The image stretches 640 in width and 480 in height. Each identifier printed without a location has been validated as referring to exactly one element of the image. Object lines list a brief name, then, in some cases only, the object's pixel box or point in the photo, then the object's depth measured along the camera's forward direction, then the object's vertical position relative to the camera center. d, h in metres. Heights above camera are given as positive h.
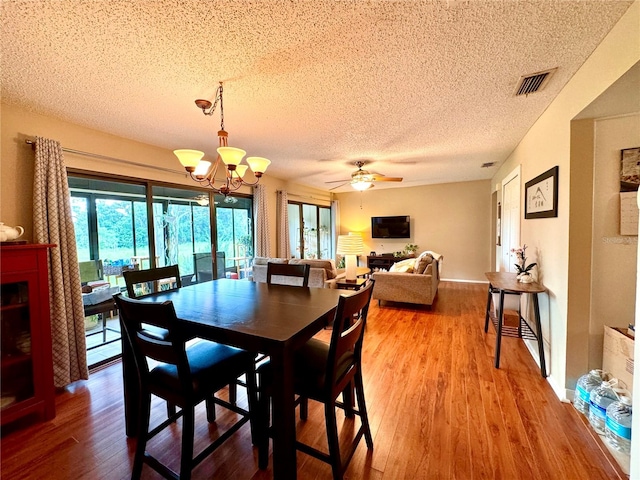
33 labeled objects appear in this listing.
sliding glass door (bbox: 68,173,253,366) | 2.81 -0.02
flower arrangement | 2.73 -0.38
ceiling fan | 4.08 +0.80
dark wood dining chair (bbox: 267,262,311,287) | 2.45 -0.36
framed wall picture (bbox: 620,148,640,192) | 1.79 +0.38
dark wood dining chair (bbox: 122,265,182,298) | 1.97 -0.33
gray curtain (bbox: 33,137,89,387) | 2.25 -0.21
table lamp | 3.82 -0.29
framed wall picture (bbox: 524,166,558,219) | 2.19 +0.30
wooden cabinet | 1.86 -0.74
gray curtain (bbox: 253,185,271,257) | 4.72 +0.20
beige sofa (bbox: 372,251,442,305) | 4.18 -0.87
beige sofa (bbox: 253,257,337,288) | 3.71 -0.60
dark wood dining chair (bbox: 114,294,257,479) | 1.22 -0.76
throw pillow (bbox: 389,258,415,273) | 4.51 -0.67
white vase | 2.66 -0.52
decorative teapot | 1.85 +0.03
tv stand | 6.84 -0.84
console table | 2.37 -0.61
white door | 3.56 +0.14
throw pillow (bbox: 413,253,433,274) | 4.30 -0.57
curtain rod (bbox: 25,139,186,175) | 2.46 +0.82
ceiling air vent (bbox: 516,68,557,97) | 1.85 +1.07
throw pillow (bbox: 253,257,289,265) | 4.10 -0.45
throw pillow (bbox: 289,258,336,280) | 3.85 -0.50
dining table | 1.16 -0.48
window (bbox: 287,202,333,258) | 6.17 +0.02
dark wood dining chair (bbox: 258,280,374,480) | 1.29 -0.79
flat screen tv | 6.91 +0.07
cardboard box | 1.64 -0.86
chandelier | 1.78 +0.52
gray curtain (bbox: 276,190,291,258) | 5.34 +0.17
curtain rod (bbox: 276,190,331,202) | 5.73 +0.84
